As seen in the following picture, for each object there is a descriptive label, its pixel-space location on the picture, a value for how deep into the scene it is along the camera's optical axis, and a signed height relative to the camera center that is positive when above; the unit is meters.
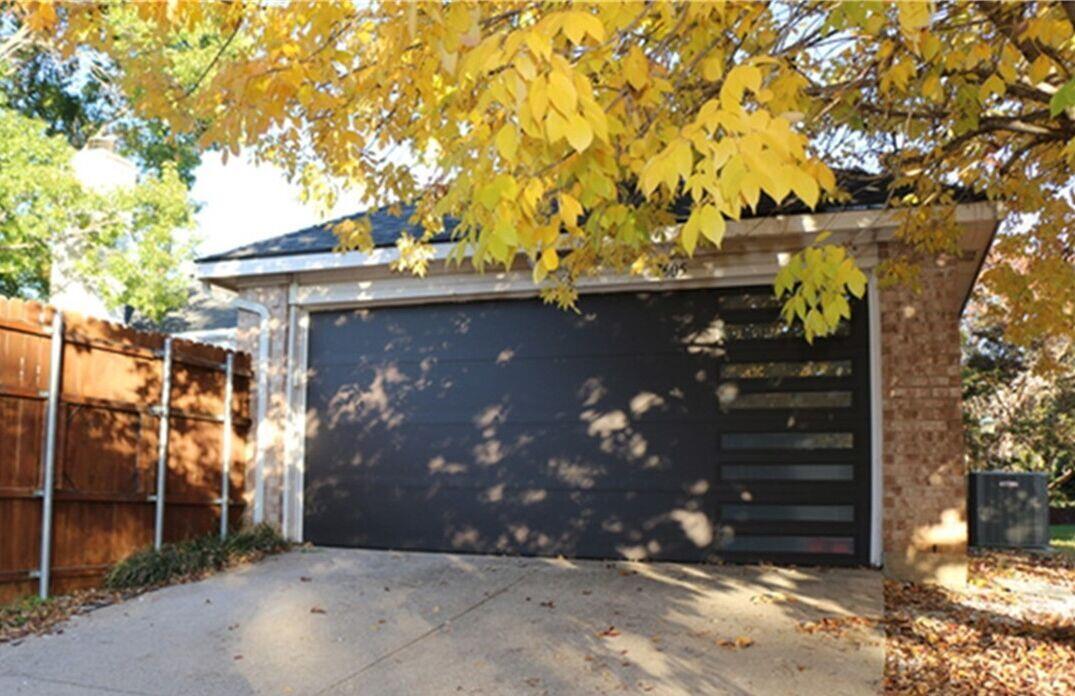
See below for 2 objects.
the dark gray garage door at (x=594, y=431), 7.36 -0.43
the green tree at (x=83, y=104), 15.69 +5.51
